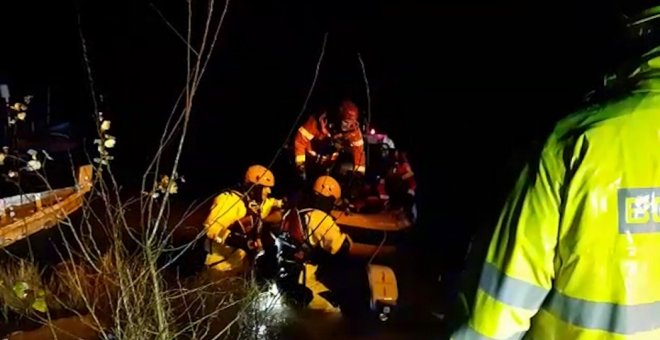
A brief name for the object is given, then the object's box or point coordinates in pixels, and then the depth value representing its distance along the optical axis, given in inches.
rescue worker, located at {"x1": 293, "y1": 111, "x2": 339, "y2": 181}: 333.1
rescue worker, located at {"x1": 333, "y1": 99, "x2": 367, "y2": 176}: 326.8
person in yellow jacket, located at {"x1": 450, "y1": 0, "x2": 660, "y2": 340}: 63.4
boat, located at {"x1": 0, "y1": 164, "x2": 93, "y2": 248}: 274.4
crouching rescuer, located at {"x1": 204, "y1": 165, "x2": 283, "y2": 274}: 255.0
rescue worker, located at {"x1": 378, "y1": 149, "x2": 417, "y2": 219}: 323.0
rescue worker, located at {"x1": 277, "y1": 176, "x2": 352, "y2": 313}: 251.6
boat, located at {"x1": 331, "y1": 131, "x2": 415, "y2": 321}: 296.8
